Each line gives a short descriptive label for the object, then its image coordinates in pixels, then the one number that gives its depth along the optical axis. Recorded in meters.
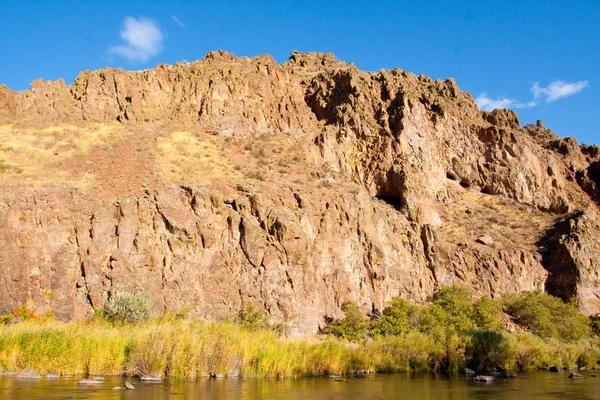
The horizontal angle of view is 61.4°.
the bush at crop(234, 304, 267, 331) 31.36
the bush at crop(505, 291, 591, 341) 40.59
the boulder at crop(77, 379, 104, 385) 16.33
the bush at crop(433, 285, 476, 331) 36.62
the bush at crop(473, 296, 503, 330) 38.12
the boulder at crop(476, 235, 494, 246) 51.81
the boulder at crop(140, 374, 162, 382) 17.89
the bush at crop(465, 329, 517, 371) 27.36
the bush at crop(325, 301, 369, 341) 33.91
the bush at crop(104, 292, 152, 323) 28.17
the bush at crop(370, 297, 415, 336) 34.31
